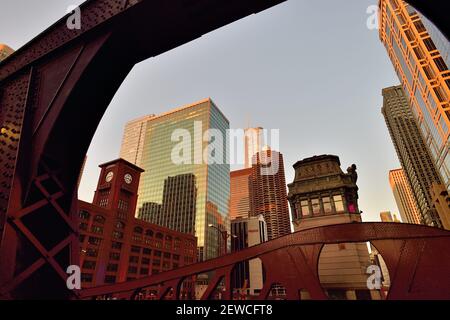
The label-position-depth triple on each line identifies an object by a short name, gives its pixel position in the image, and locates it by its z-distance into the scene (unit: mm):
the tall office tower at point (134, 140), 168125
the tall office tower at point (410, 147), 126438
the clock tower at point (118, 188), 64812
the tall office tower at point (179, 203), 114650
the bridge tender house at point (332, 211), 17344
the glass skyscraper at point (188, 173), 114938
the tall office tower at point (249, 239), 80919
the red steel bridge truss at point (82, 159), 3359
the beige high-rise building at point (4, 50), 150200
